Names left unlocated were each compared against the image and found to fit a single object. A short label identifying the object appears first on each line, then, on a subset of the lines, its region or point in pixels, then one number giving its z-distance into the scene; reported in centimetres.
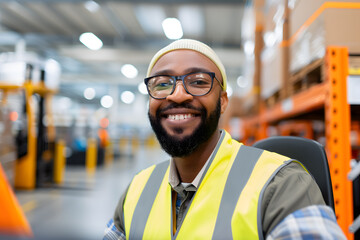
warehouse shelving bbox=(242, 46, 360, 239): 154
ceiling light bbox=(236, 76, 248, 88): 1844
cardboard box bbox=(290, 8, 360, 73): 173
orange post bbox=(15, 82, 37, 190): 662
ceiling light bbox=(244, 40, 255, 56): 450
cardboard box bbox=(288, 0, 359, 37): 182
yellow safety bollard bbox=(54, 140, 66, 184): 760
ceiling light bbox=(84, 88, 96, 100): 2762
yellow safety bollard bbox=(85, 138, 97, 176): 1108
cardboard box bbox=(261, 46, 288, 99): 283
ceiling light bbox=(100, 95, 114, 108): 2995
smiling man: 99
